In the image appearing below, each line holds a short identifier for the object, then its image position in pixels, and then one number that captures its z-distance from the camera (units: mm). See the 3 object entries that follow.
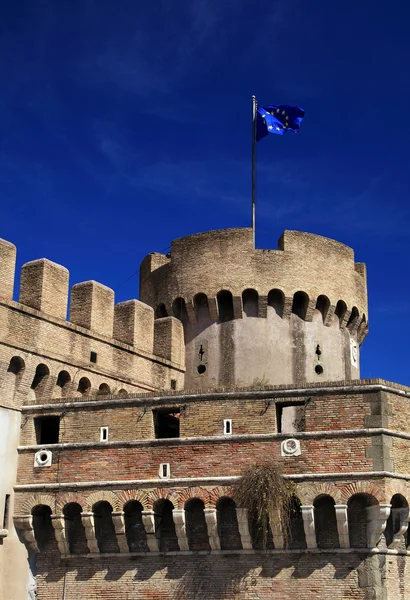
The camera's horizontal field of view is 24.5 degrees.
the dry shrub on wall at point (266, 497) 20750
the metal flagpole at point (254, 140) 30250
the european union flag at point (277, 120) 29781
